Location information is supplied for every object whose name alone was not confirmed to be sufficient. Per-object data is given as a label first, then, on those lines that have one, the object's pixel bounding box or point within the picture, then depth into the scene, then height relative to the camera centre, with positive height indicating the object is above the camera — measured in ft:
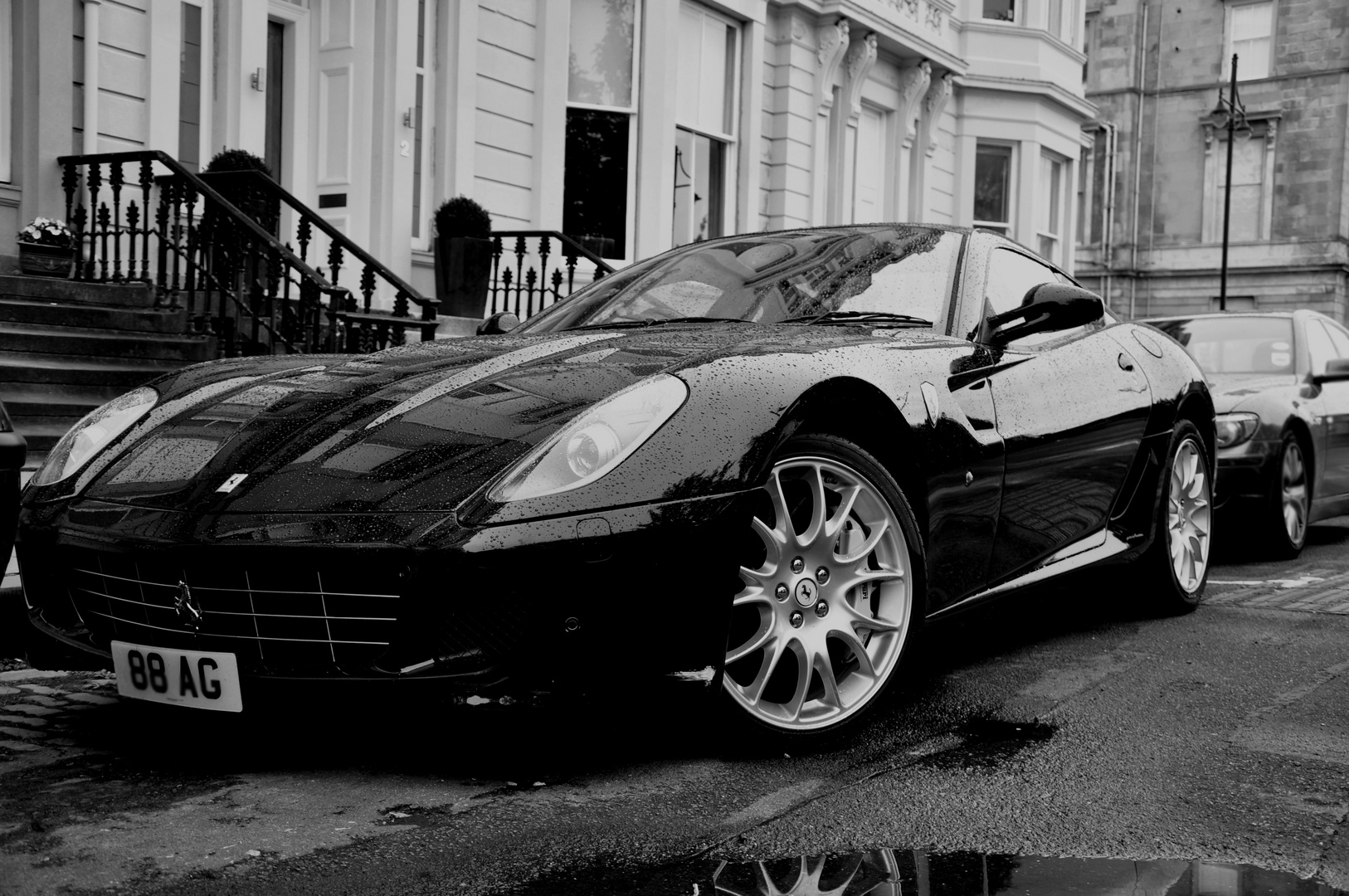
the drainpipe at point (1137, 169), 158.30 +19.87
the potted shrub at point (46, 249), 29.37 +1.46
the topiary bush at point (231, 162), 33.47 +3.73
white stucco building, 32.37 +6.63
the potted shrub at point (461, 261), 37.70 +1.86
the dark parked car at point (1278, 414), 25.14 -0.96
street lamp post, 98.53 +16.89
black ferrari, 9.83 -1.21
